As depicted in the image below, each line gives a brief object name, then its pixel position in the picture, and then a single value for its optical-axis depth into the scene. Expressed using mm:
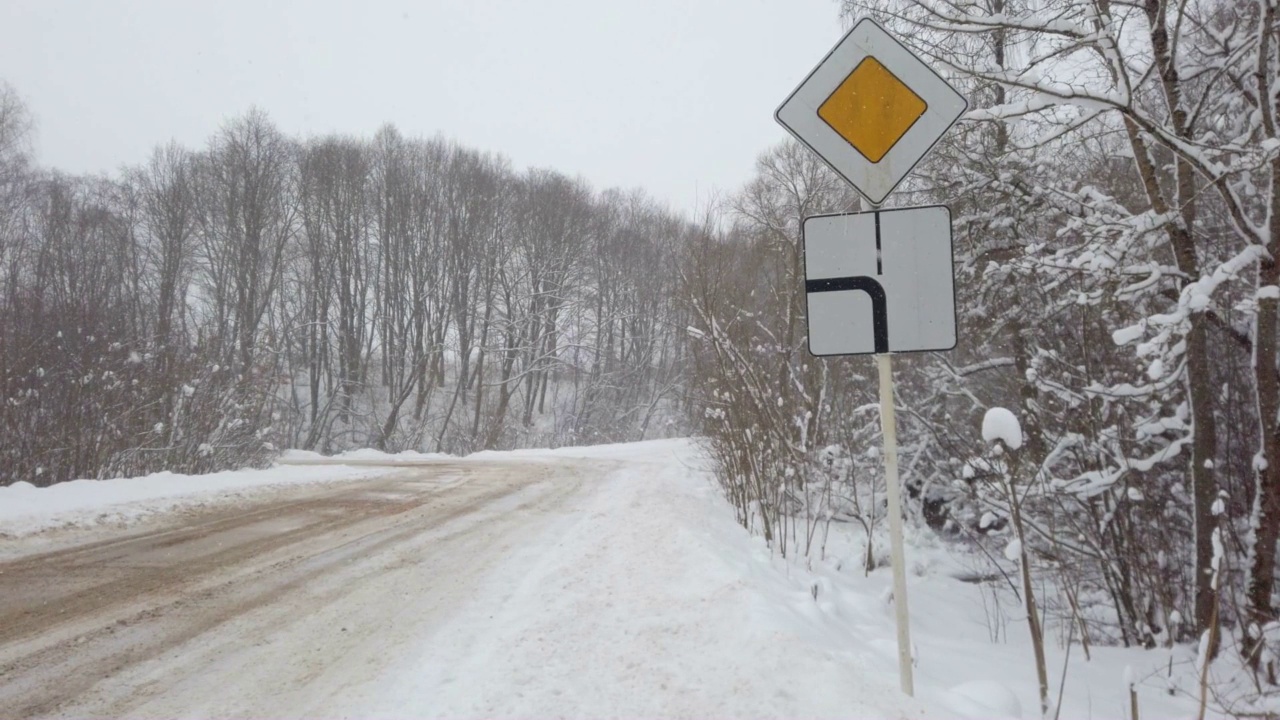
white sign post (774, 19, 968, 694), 2957
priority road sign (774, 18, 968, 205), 3137
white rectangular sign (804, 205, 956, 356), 2957
